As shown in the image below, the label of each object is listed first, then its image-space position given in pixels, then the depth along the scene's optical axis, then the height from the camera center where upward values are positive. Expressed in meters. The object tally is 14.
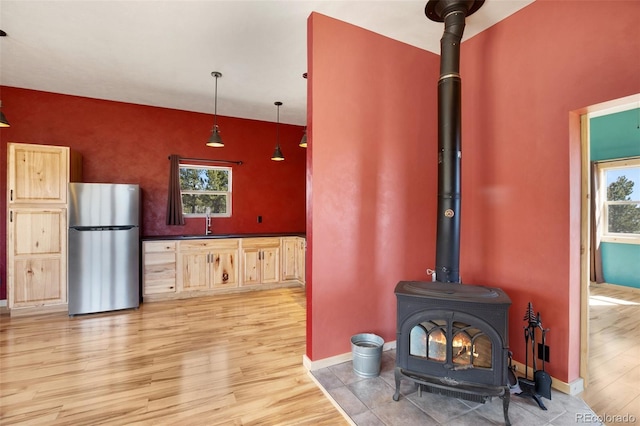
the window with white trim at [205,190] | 5.09 +0.40
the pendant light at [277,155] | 4.94 +0.96
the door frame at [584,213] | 2.15 +0.01
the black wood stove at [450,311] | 1.84 -0.61
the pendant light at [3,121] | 3.31 +1.01
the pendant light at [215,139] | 3.88 +0.95
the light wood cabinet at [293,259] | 5.11 -0.77
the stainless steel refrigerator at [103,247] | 3.75 -0.44
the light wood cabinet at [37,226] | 3.62 -0.16
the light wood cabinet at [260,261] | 4.84 -0.77
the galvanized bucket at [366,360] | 2.32 -1.13
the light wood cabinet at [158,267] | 4.27 -0.77
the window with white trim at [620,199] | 4.75 +0.25
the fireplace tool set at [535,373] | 2.04 -1.11
